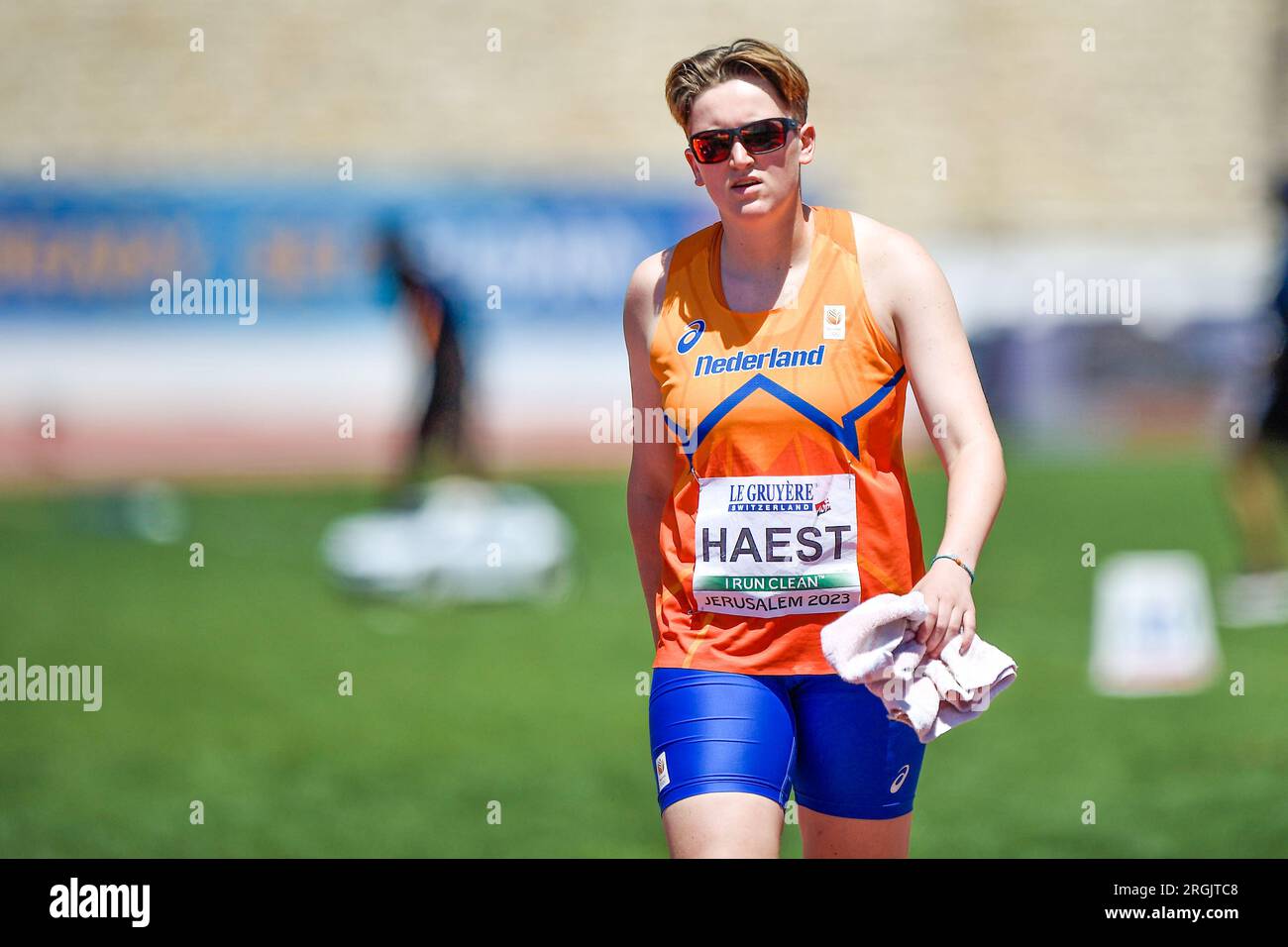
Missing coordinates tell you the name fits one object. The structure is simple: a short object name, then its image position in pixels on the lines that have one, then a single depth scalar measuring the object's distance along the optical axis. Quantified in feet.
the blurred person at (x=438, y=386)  43.96
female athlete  10.59
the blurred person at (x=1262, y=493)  36.86
